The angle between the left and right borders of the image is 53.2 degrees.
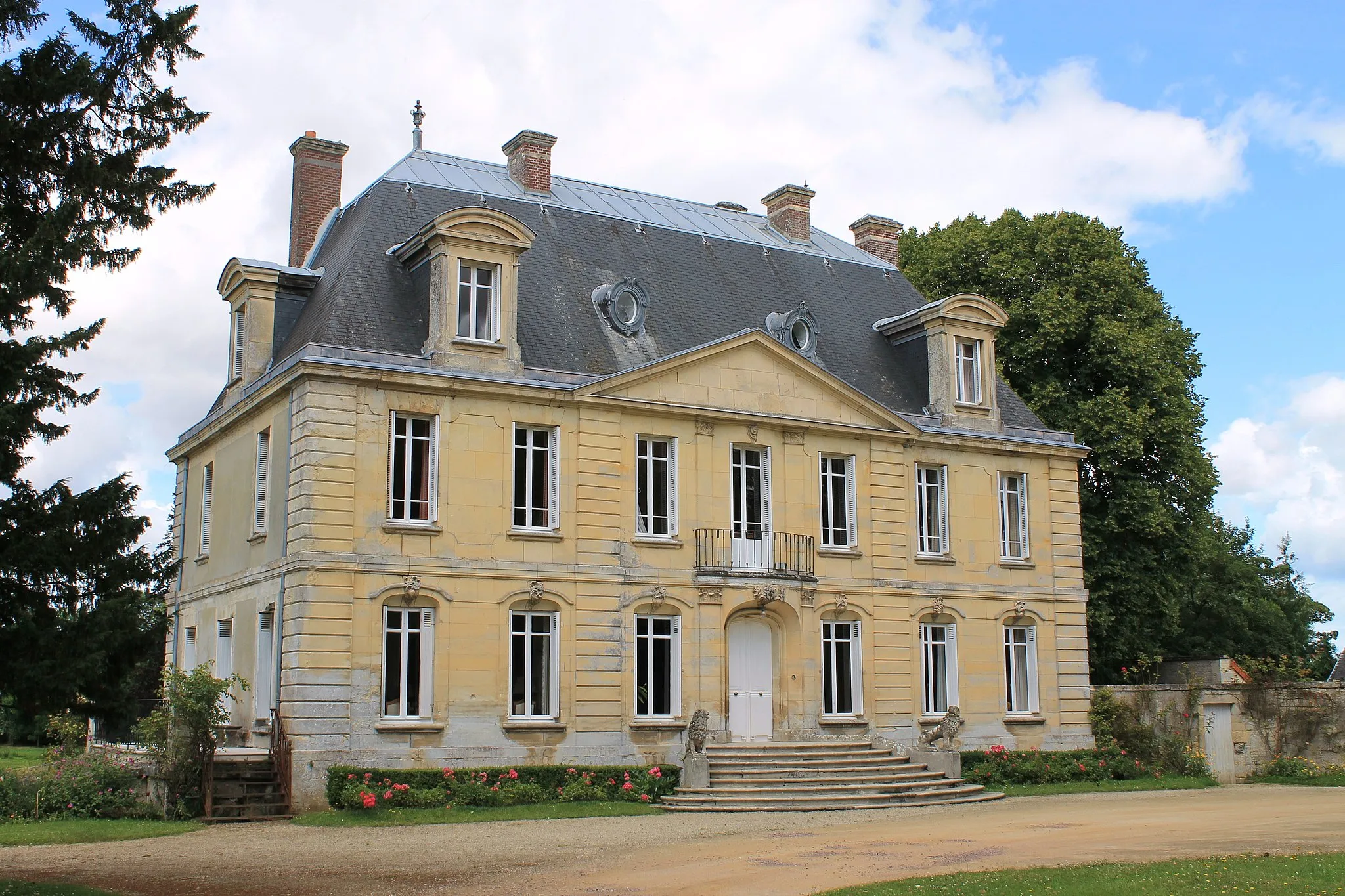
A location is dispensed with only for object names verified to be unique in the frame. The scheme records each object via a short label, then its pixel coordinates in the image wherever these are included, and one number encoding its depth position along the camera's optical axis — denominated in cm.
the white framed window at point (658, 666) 2231
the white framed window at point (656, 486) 2284
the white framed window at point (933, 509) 2591
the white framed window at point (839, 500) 2462
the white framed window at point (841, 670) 2409
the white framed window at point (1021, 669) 2642
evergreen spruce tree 1088
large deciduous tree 3130
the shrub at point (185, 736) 1838
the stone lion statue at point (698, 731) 2109
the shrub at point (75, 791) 1817
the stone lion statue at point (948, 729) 2298
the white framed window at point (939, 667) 2538
